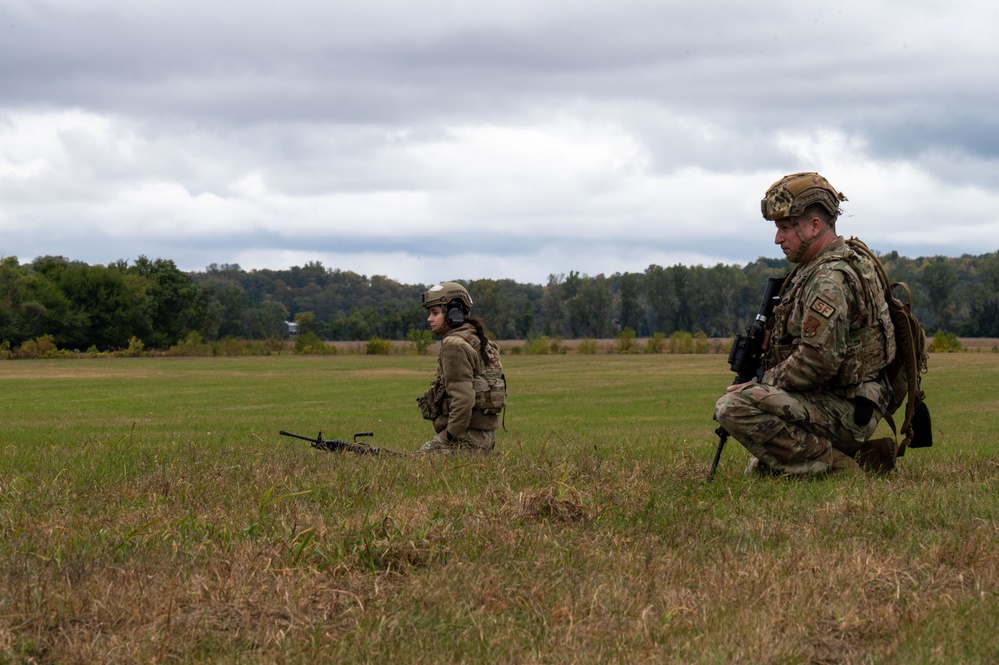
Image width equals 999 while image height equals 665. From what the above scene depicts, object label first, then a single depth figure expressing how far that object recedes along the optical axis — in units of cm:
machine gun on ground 973
